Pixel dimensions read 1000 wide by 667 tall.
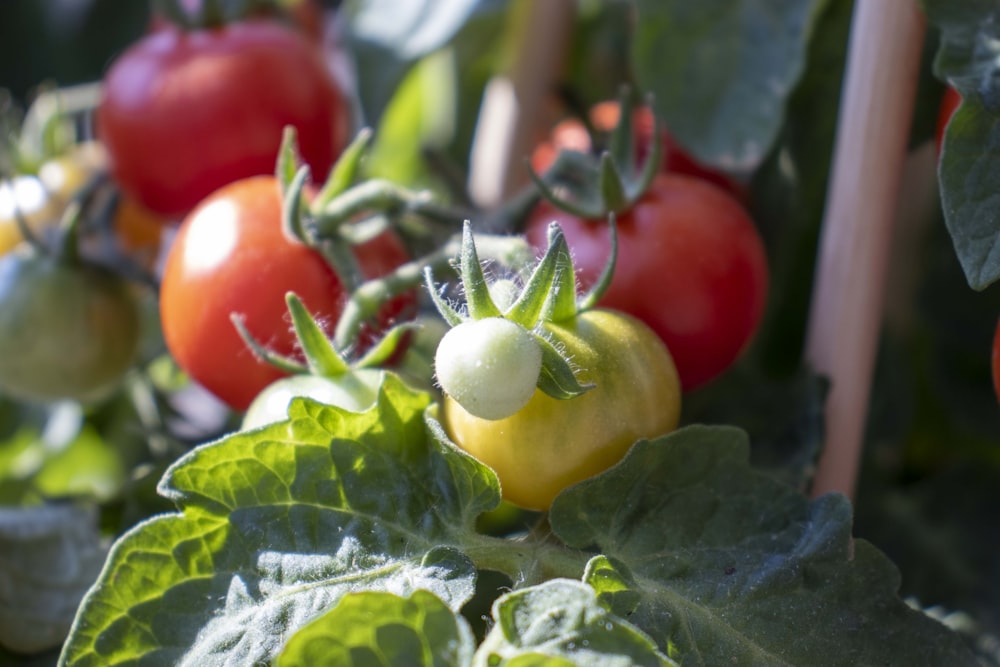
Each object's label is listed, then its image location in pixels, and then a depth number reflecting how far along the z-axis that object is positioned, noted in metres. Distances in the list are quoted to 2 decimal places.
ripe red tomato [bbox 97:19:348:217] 0.31
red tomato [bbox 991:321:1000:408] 0.26
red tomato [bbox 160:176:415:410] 0.27
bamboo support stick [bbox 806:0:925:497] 0.28
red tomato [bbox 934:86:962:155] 0.27
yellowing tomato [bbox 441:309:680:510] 0.25
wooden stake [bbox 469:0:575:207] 0.34
